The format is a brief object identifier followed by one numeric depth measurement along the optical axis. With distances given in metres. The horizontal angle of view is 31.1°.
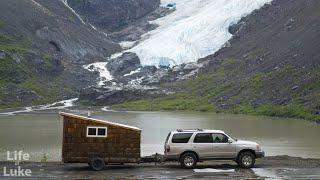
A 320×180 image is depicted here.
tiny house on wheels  34.81
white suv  35.06
